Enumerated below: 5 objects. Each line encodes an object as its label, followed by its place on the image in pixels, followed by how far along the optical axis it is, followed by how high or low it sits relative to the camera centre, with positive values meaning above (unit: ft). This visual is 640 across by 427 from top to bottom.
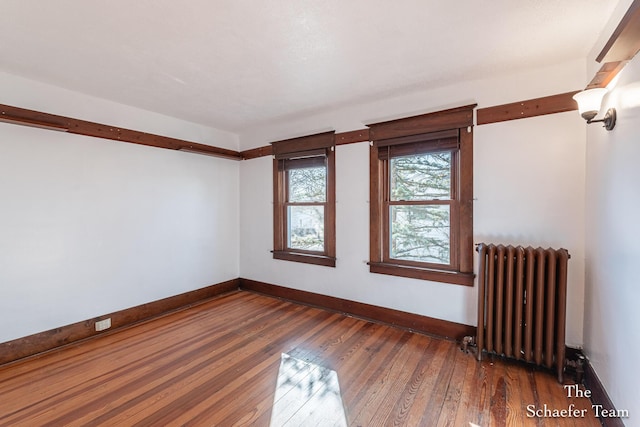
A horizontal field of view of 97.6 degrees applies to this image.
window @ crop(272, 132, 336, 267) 11.91 +0.48
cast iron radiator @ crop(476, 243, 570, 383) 7.00 -2.48
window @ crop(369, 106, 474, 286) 8.96 +0.44
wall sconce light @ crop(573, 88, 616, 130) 5.65 +2.14
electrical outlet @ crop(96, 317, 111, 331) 9.80 -4.03
